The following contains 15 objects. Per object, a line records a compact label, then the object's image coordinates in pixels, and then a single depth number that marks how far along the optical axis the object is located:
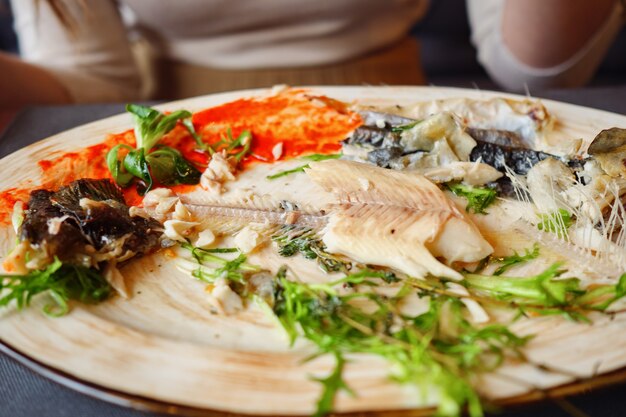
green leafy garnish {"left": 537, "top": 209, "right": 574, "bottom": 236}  0.34
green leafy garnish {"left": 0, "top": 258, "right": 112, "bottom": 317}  0.31
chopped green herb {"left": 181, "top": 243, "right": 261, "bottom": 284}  0.33
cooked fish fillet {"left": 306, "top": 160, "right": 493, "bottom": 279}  0.32
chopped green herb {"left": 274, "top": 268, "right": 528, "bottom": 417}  0.28
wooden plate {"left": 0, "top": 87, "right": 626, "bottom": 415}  0.28
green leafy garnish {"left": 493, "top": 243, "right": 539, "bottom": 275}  0.33
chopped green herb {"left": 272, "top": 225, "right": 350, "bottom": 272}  0.34
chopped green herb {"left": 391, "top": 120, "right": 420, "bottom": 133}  0.40
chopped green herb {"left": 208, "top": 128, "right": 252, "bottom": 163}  0.42
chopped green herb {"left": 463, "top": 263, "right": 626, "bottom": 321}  0.31
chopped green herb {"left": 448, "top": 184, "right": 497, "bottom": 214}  0.37
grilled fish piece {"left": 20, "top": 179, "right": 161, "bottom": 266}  0.33
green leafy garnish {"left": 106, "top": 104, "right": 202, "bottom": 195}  0.39
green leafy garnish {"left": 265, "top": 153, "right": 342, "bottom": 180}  0.40
